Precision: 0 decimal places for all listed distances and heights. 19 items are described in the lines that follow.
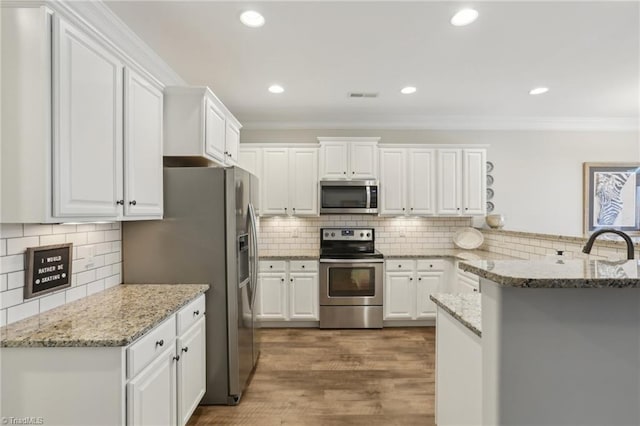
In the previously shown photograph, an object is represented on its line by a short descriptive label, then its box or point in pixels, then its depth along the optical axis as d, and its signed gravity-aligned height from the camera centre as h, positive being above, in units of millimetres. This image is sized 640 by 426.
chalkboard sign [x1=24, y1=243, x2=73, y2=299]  1497 -317
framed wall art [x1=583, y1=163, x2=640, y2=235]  4221 +212
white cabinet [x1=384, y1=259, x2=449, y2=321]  3680 -959
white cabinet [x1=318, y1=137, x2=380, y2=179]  3846 +689
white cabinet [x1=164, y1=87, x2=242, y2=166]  2273 +708
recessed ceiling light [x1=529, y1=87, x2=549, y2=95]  3195 +1349
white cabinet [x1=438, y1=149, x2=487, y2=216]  3885 +385
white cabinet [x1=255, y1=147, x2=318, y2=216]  3871 +401
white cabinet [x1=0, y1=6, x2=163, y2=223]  1245 +422
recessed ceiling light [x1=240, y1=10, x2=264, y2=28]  1915 +1305
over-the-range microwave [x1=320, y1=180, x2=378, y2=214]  3775 +182
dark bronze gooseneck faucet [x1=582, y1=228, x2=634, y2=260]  1092 -121
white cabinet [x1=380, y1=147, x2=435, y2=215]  3898 +441
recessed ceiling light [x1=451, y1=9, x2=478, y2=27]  1917 +1313
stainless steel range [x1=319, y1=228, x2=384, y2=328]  3623 -1014
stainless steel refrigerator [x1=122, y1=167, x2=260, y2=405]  2158 -283
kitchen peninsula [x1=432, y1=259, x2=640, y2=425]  951 -474
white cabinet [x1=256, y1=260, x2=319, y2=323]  3639 -995
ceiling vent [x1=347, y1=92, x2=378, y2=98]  3265 +1327
